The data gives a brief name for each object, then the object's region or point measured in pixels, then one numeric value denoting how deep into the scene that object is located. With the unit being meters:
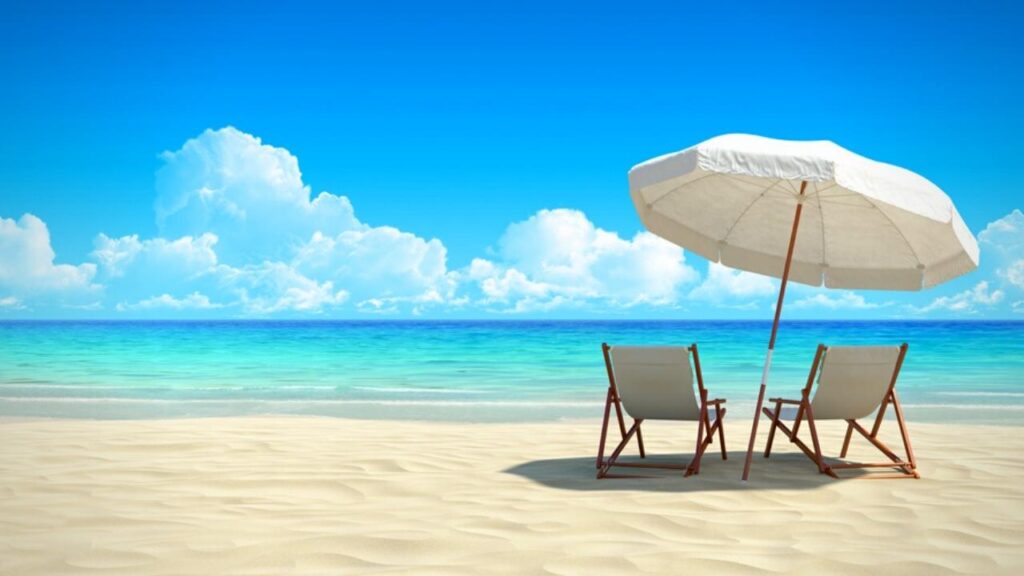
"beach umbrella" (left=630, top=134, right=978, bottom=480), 5.69
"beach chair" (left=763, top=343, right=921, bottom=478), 5.25
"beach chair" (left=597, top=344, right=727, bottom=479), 5.21
